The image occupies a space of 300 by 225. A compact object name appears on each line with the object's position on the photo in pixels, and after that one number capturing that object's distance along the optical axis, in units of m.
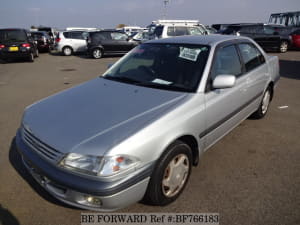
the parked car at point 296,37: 15.64
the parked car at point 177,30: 12.39
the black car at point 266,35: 14.70
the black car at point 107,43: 14.50
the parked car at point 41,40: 17.33
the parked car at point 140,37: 15.25
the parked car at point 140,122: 1.89
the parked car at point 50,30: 24.39
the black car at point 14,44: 12.02
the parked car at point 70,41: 16.03
